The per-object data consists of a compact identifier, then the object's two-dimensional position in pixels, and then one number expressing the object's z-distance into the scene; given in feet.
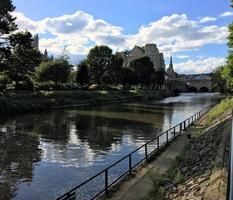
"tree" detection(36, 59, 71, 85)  177.67
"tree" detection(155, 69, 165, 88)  322.15
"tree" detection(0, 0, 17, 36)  105.54
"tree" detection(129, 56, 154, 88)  271.77
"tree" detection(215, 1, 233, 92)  83.42
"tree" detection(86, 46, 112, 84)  230.09
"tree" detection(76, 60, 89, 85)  210.65
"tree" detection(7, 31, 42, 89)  112.10
